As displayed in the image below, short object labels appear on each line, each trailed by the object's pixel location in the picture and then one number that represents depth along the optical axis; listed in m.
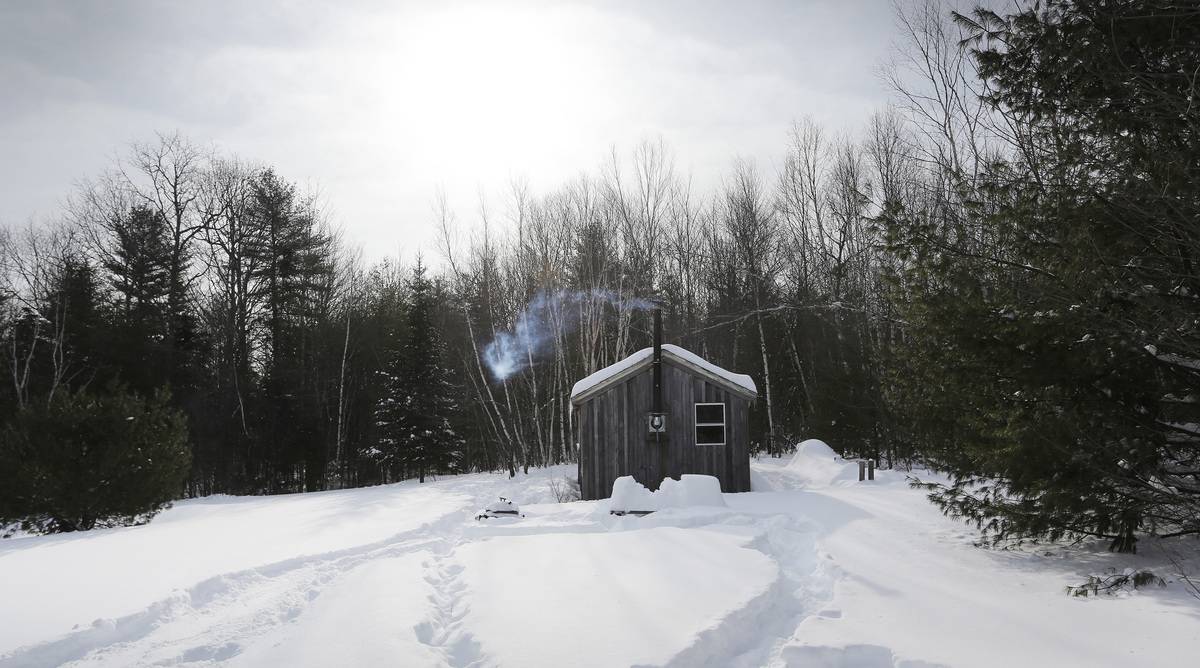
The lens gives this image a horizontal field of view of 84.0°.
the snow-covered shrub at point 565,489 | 15.46
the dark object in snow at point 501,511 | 11.09
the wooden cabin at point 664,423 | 14.50
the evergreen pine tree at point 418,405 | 26.69
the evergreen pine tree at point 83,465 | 10.47
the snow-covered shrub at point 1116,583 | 4.96
